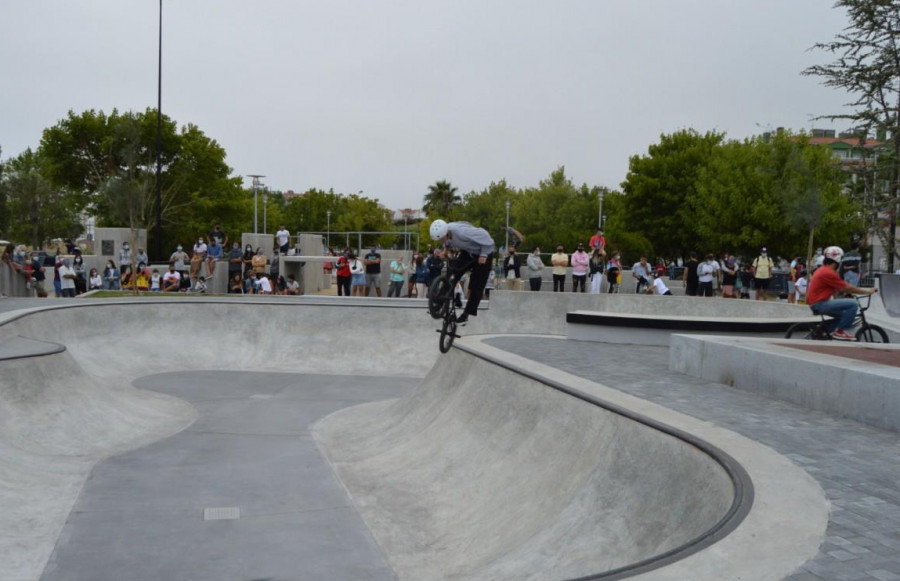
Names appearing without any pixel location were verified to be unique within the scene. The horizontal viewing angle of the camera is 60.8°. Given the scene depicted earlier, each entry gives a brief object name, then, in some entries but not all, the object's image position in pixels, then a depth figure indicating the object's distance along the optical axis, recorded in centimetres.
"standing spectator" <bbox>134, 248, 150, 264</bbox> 2768
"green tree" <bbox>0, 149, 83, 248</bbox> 7781
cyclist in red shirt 1024
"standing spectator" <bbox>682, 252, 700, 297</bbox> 2345
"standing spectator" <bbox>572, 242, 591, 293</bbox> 2430
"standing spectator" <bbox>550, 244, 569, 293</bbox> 2450
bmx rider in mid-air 970
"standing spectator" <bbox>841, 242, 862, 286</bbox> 1961
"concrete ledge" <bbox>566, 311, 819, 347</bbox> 1240
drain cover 743
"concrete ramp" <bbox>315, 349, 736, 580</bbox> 489
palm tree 12450
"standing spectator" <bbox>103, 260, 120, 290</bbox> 2633
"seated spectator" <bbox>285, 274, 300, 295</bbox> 2675
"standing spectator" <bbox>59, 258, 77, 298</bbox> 2459
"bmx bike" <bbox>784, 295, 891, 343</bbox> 1084
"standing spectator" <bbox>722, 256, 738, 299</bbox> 2310
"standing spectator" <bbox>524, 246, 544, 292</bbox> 2491
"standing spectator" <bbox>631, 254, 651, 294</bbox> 2469
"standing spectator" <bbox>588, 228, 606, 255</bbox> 2395
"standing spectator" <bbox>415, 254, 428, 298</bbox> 2441
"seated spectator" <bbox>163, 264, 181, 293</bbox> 2588
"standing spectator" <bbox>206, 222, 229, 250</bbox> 2638
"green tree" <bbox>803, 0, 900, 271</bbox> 2841
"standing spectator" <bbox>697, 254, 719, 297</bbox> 2234
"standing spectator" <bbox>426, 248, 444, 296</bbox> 2278
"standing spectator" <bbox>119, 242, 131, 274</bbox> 2775
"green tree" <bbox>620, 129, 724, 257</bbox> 5644
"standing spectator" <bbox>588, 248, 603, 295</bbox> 2408
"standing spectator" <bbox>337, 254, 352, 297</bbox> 2481
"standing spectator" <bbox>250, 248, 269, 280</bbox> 2588
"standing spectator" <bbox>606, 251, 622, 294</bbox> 2458
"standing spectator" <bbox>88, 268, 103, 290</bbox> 2595
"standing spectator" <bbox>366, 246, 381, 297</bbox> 2456
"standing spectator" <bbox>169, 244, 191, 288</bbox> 2652
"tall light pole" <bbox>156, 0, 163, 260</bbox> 3194
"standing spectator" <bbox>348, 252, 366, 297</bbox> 2470
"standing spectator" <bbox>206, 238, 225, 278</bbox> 2664
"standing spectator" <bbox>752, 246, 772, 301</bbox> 2328
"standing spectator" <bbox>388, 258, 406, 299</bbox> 2461
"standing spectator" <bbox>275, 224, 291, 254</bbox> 2880
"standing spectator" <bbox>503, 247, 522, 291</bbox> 2544
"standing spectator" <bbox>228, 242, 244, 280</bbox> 2566
